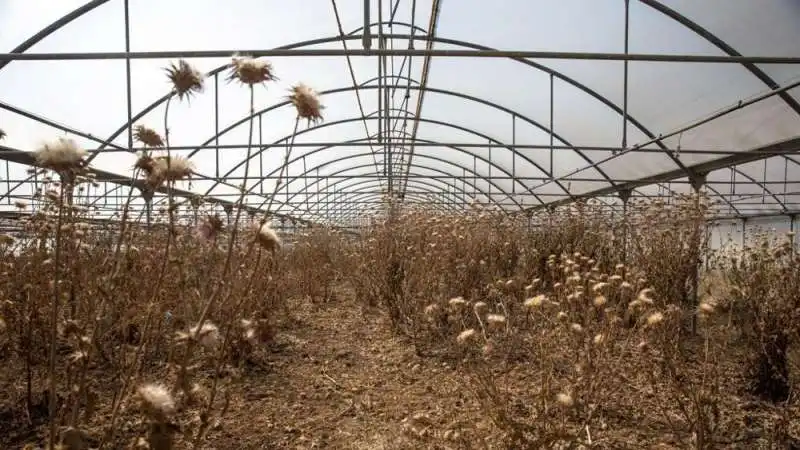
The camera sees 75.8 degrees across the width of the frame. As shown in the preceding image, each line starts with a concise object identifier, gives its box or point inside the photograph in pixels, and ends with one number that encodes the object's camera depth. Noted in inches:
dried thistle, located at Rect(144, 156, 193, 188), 63.1
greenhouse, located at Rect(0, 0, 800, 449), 104.3
